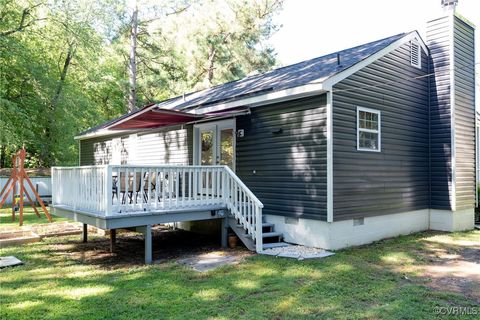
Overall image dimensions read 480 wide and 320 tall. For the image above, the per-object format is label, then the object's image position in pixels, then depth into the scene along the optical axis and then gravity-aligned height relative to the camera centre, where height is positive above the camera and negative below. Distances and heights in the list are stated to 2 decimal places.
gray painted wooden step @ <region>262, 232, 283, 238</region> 7.58 -1.41
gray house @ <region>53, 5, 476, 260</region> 7.31 +0.27
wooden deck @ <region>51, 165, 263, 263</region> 6.50 -0.69
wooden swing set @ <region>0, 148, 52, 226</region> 11.06 -0.21
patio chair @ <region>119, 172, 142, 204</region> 6.66 -0.46
